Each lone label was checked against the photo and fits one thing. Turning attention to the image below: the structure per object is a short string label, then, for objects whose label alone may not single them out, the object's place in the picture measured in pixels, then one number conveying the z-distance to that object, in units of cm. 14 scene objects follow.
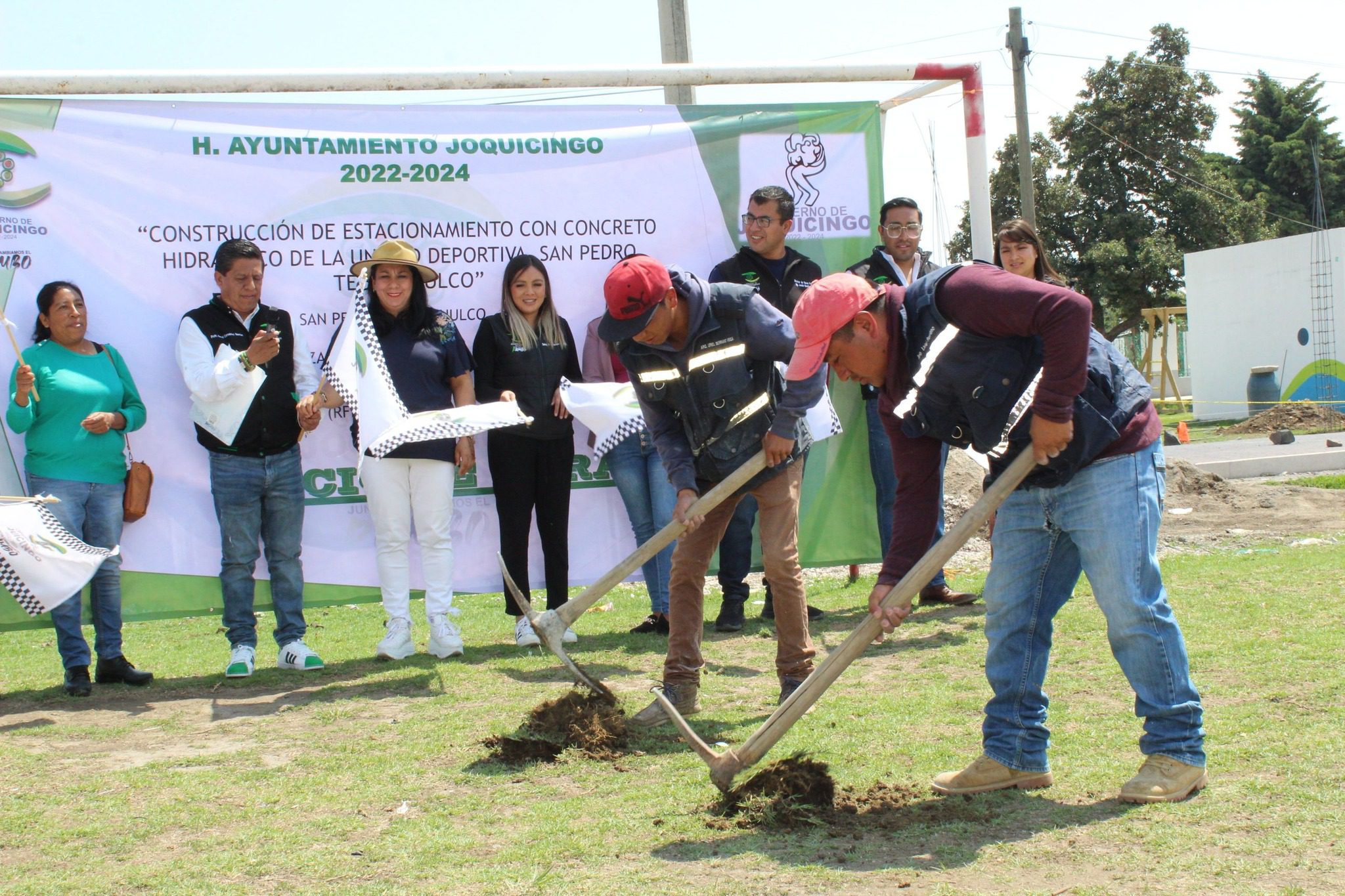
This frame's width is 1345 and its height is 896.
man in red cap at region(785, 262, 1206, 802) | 340
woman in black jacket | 684
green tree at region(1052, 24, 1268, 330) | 3192
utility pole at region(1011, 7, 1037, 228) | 2231
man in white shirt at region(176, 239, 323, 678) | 628
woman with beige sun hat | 651
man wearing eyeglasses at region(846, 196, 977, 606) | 727
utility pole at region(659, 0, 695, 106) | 1077
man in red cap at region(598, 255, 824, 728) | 482
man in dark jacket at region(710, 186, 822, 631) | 703
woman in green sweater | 607
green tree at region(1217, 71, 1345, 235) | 4681
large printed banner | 659
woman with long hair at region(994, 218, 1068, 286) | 669
